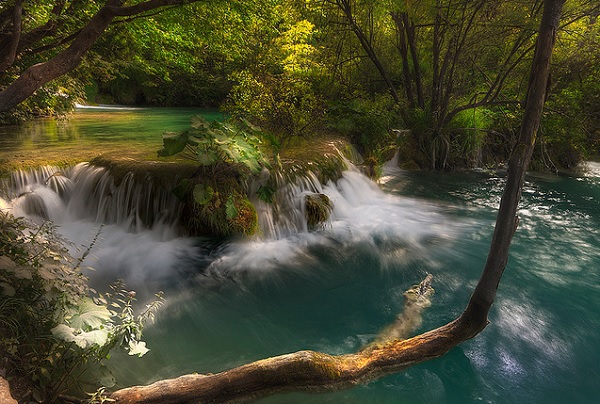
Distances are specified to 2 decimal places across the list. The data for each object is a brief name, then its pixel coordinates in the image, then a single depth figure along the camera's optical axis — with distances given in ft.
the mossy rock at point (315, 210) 26.21
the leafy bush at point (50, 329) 8.32
